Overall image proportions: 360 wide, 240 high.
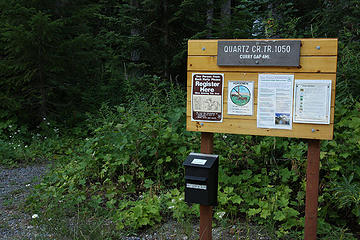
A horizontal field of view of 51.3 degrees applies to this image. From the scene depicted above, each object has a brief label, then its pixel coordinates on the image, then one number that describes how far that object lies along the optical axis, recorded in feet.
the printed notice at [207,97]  10.42
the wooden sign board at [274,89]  9.45
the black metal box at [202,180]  10.32
